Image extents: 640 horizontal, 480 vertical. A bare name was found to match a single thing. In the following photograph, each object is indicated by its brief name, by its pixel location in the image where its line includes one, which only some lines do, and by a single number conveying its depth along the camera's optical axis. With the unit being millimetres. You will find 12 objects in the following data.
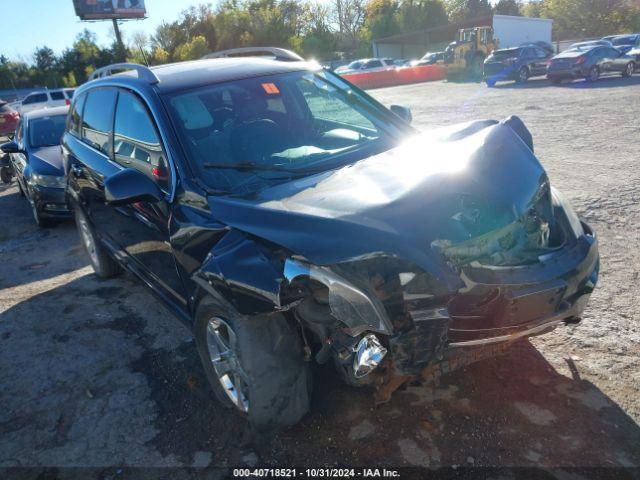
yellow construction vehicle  25641
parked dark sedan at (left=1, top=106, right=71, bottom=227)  6539
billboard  37219
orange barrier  26734
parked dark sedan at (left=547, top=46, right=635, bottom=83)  17500
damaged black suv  1996
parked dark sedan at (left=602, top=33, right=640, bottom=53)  20344
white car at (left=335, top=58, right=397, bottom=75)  29984
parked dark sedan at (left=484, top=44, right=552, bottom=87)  20172
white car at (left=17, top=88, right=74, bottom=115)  20219
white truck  35281
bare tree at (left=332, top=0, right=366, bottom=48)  66000
